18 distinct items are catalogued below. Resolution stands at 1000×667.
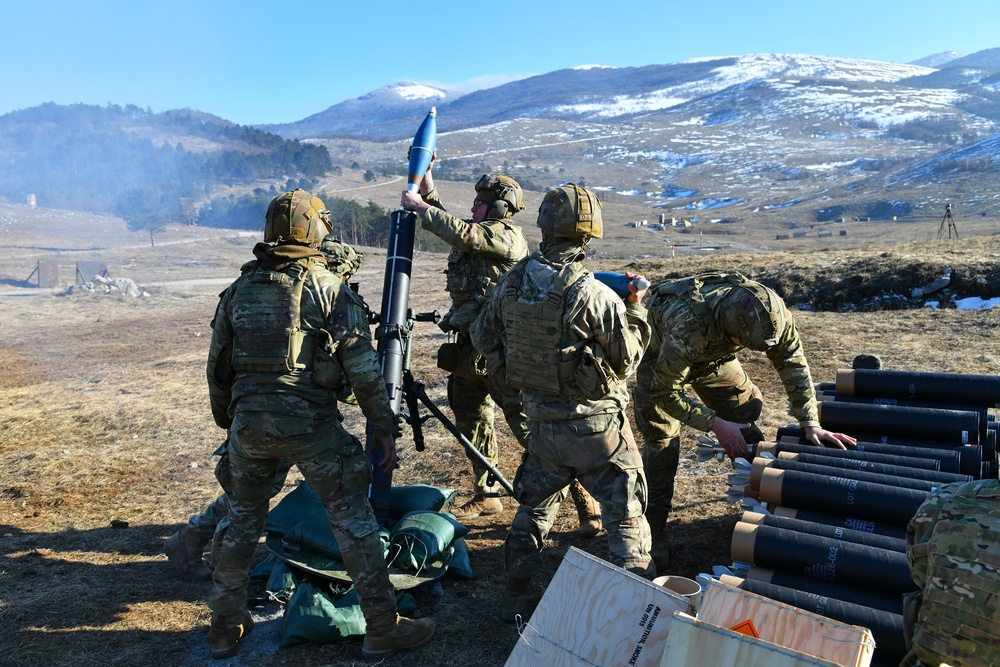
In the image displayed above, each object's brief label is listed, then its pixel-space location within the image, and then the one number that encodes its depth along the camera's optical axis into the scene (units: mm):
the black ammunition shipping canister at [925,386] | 5109
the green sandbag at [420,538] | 4730
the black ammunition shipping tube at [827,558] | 3324
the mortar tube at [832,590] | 3287
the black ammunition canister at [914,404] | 4938
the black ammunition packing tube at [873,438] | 4836
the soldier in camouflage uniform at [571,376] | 3889
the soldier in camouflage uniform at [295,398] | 3906
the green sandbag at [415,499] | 5410
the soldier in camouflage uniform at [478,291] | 5570
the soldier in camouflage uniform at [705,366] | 4625
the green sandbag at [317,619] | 4199
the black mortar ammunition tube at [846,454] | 4383
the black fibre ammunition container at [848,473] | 4023
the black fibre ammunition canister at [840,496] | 3830
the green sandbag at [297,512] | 4895
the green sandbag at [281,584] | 4672
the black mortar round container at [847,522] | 3852
